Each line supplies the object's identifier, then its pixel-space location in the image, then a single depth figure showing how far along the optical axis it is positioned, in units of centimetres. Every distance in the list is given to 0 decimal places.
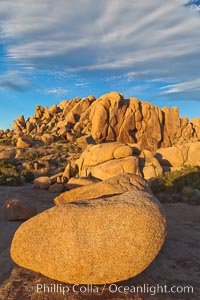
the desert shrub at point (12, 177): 2092
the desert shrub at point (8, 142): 5316
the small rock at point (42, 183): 1948
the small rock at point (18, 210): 1101
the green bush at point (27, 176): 2333
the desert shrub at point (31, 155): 3847
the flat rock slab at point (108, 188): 1036
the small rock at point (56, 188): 1853
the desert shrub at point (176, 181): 1750
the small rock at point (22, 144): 4759
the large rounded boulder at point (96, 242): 545
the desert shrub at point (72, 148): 4381
